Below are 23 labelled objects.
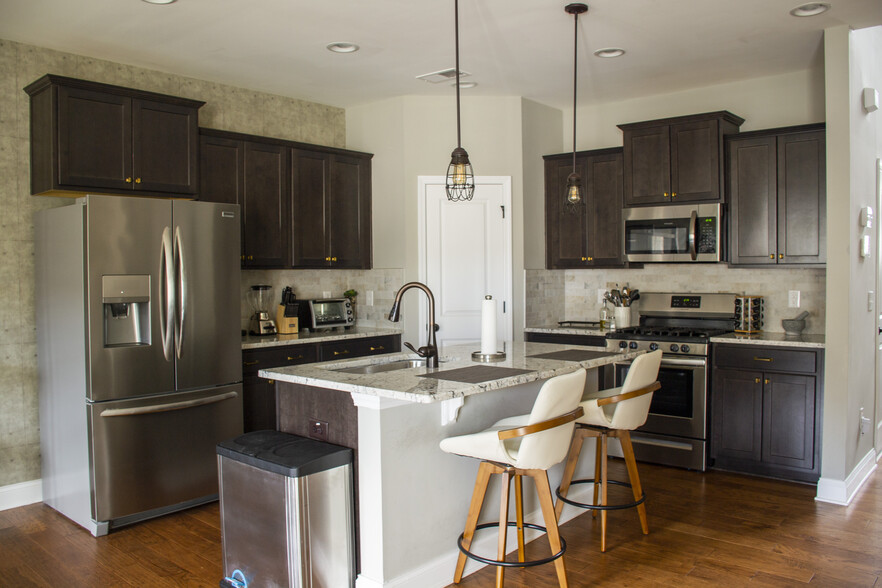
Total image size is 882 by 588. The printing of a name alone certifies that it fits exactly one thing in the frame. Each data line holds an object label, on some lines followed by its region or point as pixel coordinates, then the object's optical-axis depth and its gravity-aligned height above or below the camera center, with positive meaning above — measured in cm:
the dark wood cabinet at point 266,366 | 445 -58
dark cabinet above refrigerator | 383 +85
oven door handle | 462 -60
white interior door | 551 +20
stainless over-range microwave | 483 +30
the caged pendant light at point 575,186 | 369 +50
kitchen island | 270 -67
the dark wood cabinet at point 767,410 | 424 -89
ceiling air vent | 480 +145
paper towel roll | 333 -24
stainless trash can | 263 -93
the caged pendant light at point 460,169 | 304 +49
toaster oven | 533 -27
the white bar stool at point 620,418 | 321 -68
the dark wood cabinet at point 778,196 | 445 +52
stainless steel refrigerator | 362 -40
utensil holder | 538 -33
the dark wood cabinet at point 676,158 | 481 +84
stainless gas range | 463 -78
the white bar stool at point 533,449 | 258 -68
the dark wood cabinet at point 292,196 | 472 +62
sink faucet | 317 -33
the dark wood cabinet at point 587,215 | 543 +49
